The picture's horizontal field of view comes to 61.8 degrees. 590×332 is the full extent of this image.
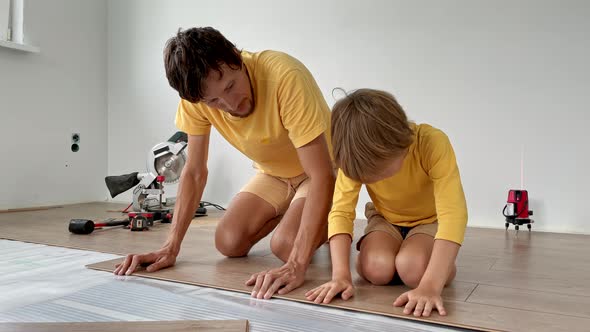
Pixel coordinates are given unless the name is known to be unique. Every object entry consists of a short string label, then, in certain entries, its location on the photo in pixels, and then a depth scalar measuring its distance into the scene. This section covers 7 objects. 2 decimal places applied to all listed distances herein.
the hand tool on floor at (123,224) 2.57
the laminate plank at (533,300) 1.36
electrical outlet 4.41
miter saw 3.40
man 1.45
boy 1.24
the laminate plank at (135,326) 1.15
